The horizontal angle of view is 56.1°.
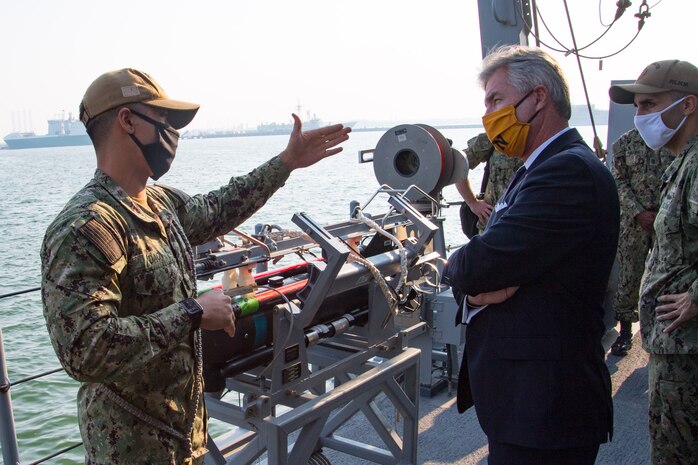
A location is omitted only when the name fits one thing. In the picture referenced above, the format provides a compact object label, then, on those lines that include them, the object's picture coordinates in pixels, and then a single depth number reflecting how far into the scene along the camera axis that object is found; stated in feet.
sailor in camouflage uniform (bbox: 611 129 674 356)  13.58
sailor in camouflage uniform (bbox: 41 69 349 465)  4.78
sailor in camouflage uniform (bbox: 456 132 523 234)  13.73
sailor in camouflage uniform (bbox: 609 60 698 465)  6.84
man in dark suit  5.30
